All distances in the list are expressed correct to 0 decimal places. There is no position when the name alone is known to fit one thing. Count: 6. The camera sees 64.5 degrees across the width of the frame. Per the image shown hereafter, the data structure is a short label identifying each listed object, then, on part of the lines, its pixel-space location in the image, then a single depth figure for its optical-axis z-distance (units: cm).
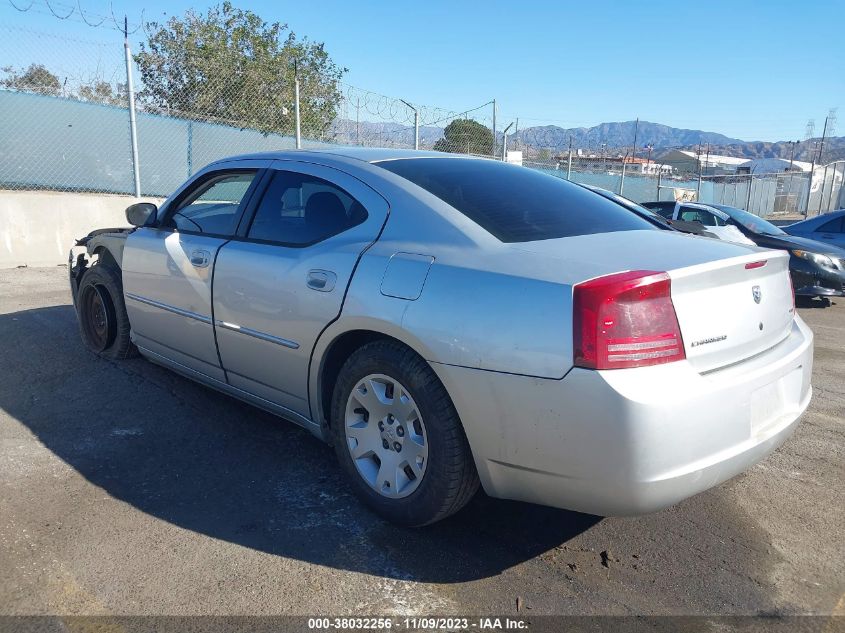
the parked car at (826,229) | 1039
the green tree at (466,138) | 1571
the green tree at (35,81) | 962
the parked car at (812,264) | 859
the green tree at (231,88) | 1227
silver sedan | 225
